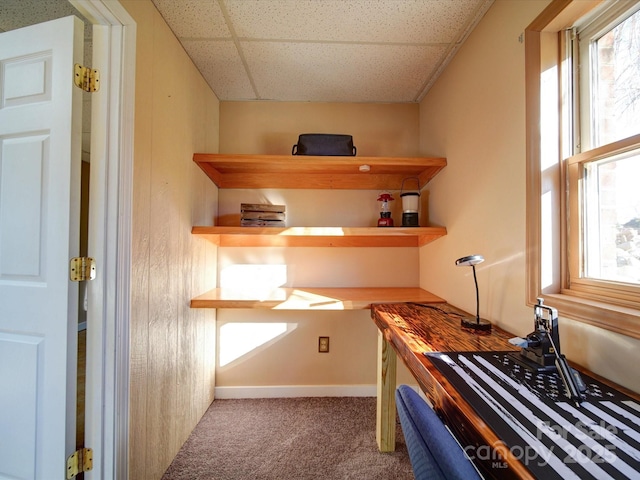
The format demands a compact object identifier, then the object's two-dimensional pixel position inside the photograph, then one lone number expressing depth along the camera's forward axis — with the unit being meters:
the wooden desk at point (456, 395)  0.48
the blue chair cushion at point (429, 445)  0.45
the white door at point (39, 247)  0.99
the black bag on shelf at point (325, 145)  1.74
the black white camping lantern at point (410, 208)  1.82
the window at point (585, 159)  0.80
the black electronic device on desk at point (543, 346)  0.78
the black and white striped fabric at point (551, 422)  0.47
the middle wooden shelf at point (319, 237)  1.65
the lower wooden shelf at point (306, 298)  1.61
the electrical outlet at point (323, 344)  2.05
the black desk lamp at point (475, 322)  1.10
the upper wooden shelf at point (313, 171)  1.68
